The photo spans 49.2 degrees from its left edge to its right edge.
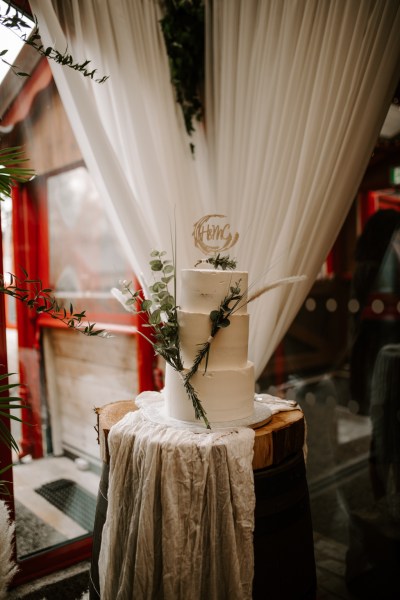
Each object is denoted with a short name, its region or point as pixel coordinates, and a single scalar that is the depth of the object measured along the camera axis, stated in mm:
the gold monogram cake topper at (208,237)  1521
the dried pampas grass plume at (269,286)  1412
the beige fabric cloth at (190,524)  1140
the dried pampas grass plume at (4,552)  1282
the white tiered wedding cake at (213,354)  1343
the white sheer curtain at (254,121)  1785
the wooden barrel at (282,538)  1184
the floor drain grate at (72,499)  2141
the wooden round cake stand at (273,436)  1250
